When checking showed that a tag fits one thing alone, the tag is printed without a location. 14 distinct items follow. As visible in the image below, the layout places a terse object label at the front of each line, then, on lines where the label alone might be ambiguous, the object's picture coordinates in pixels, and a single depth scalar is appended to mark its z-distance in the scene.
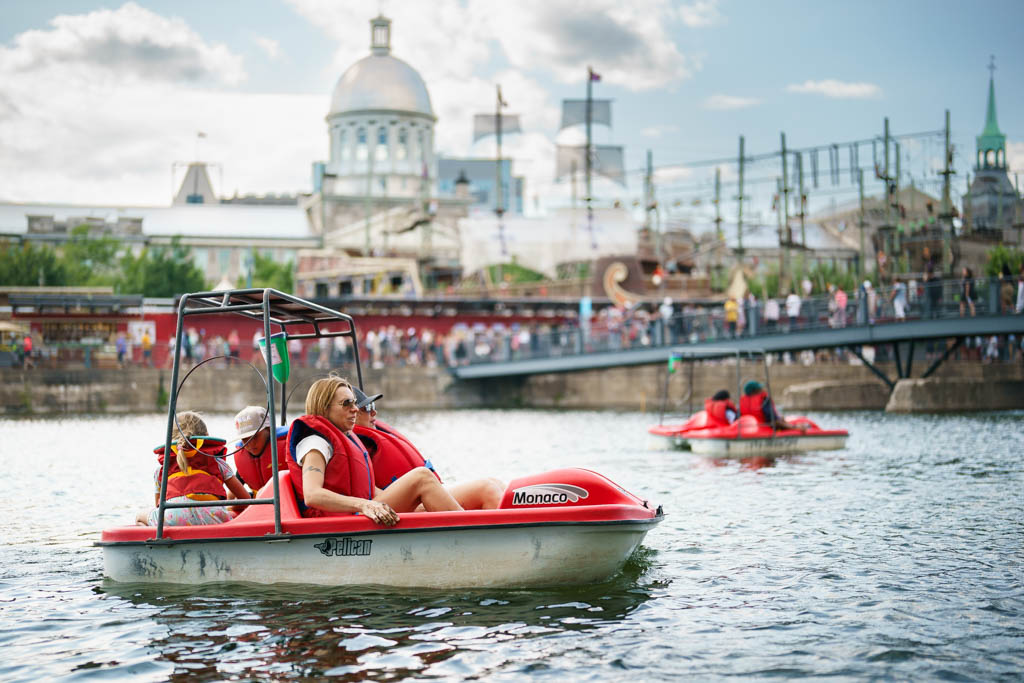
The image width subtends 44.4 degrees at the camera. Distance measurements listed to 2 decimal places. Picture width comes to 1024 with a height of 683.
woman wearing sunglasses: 9.62
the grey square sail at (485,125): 116.44
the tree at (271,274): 93.62
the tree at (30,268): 79.62
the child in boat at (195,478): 10.58
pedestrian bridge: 36.44
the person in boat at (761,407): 25.23
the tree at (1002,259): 65.59
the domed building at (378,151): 119.00
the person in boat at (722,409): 25.75
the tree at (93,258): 89.81
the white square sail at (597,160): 115.56
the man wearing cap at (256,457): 11.27
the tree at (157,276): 89.69
